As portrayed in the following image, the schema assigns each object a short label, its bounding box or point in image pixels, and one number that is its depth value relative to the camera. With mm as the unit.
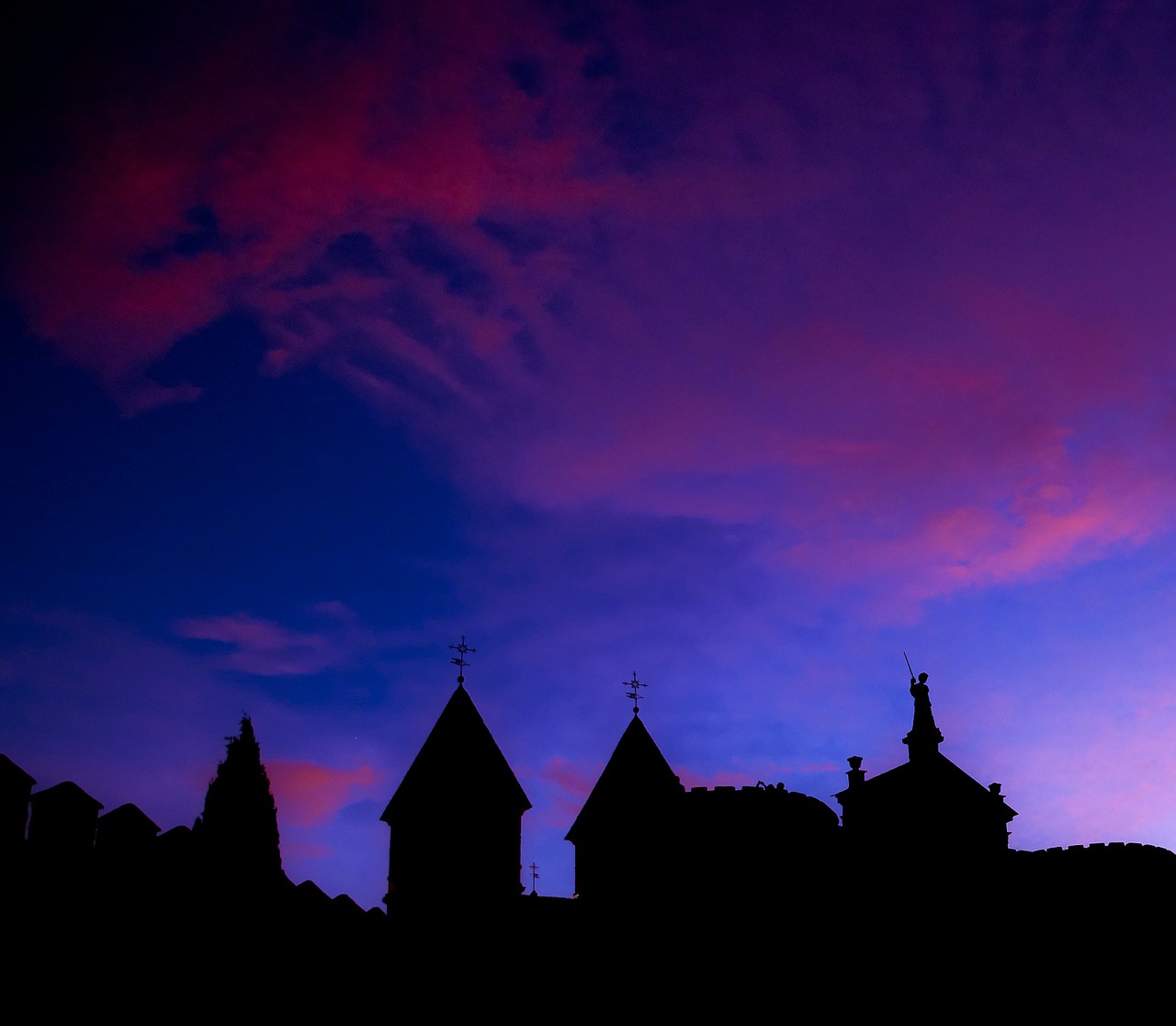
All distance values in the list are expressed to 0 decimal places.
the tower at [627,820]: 32438
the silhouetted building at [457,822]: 31828
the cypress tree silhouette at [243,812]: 27844
